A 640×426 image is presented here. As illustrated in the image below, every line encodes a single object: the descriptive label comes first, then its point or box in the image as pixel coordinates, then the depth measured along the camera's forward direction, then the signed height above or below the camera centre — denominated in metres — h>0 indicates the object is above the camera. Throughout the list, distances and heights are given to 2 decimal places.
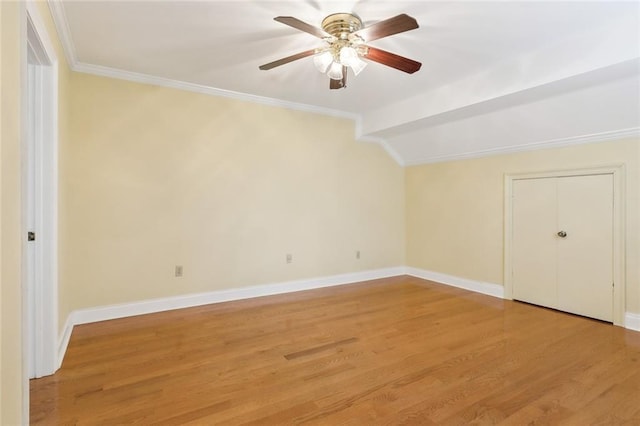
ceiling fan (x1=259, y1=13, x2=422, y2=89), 2.13 +1.17
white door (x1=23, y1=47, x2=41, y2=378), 2.20 -0.01
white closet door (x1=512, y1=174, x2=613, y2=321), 3.43 -0.38
